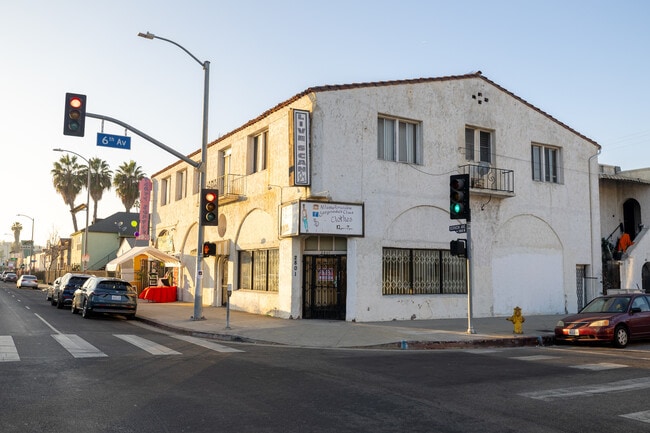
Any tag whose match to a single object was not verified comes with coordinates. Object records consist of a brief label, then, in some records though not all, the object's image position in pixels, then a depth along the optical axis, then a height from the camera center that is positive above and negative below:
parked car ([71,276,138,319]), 19.66 -1.01
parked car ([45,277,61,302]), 27.84 -1.14
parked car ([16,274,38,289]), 55.56 -1.34
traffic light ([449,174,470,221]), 15.39 +2.07
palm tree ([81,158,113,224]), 62.84 +10.13
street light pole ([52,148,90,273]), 37.62 +2.71
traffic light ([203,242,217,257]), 18.36 +0.69
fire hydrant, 15.91 -1.34
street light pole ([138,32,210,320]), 18.89 +3.53
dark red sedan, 14.51 -1.28
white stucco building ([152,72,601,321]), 18.97 +2.53
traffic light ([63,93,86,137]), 15.05 +4.13
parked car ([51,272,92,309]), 25.11 -0.87
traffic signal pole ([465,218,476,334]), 15.87 -0.32
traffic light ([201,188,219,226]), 18.38 +2.05
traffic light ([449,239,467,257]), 15.70 +0.67
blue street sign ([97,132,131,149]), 16.59 +3.82
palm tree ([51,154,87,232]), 64.62 +10.29
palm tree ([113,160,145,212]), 63.31 +9.81
